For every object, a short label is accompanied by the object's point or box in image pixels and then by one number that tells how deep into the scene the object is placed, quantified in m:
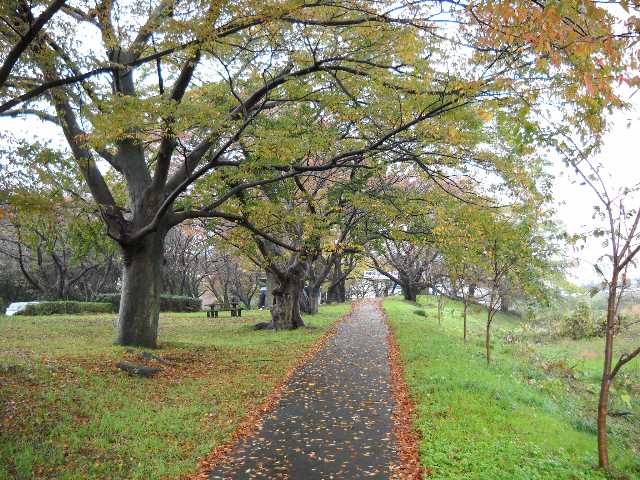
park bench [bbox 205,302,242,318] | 26.93
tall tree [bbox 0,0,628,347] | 7.57
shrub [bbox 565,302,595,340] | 19.50
